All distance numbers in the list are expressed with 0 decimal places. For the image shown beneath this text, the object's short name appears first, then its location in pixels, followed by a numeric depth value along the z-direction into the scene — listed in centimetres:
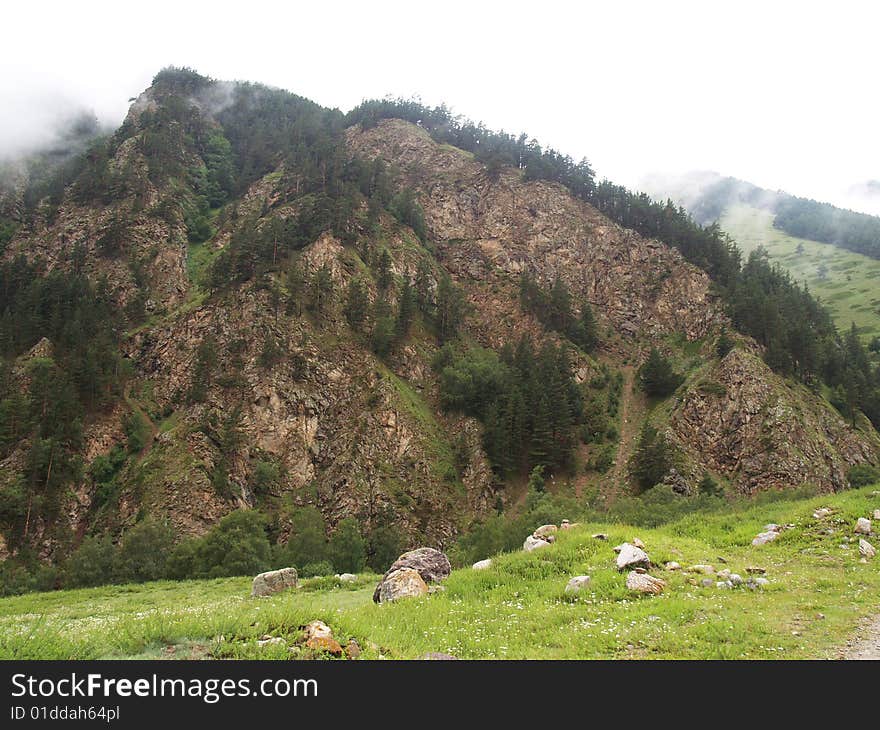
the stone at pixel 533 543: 1712
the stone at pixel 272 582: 1939
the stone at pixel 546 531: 1881
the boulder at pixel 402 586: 1398
